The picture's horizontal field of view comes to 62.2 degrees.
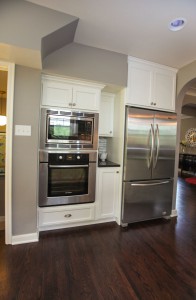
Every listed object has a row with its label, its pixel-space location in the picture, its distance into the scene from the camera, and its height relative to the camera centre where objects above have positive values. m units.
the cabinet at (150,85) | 2.47 +0.92
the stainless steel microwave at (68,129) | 2.17 +0.15
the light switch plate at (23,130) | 1.97 +0.11
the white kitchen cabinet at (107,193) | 2.52 -0.81
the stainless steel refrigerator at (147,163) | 2.48 -0.34
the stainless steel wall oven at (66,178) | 2.20 -0.54
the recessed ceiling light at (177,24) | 1.69 +1.28
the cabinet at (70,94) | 2.16 +0.65
